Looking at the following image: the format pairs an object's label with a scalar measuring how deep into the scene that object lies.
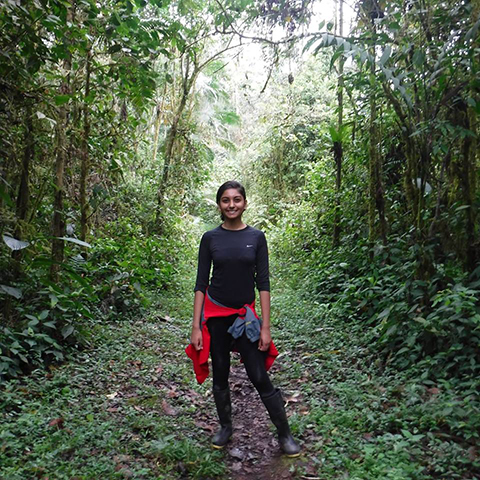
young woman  3.35
